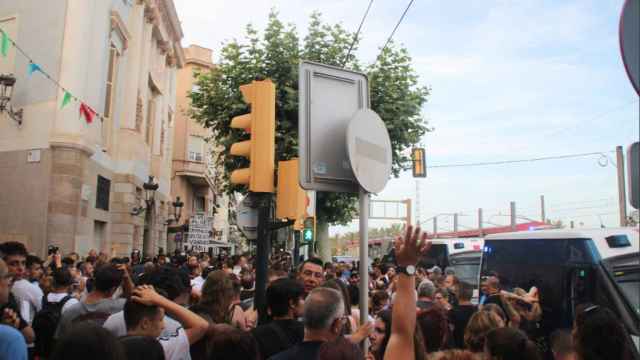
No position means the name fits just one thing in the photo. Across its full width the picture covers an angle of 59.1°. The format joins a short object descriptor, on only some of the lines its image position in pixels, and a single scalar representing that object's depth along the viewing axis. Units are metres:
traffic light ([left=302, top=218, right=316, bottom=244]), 14.62
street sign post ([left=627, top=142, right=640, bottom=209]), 1.92
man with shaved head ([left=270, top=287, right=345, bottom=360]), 3.02
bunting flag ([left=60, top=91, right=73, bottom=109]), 14.83
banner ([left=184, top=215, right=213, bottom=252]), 15.70
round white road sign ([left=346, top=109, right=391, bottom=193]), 3.67
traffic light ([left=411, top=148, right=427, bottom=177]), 18.92
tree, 19.58
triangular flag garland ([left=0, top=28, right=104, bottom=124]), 15.12
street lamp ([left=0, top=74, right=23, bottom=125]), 15.38
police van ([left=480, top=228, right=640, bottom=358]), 7.32
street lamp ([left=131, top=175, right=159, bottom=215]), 21.76
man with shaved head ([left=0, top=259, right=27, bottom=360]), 3.10
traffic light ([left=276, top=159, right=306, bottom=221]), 5.22
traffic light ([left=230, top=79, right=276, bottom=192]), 4.82
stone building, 15.95
